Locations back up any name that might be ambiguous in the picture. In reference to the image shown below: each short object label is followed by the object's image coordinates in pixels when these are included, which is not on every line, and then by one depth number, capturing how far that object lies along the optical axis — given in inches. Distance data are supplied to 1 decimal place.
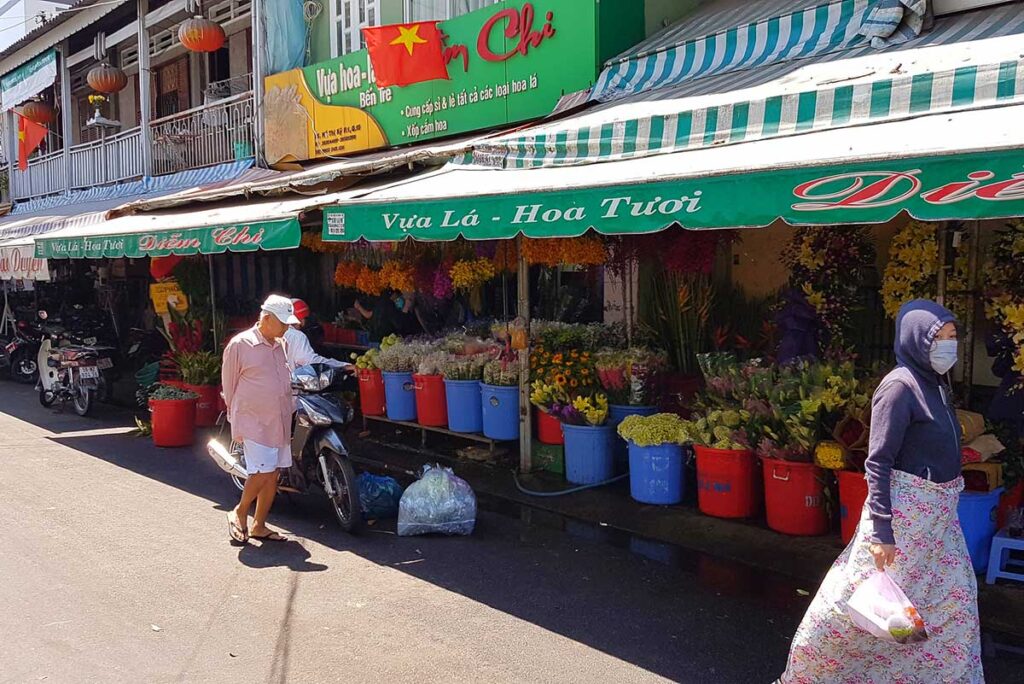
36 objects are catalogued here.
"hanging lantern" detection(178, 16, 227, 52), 514.0
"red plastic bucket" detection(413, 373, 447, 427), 331.6
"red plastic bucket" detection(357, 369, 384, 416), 363.3
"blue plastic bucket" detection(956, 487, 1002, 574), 192.9
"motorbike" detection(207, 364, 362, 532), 247.1
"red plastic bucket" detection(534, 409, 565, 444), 298.4
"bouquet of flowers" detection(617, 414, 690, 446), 252.4
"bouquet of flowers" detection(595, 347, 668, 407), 279.0
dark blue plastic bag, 258.4
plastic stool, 191.6
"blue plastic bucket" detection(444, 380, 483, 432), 318.7
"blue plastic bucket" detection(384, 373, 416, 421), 346.3
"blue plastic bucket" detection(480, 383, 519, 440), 307.0
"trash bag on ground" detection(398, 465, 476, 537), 241.4
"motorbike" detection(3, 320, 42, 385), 588.4
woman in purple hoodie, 132.8
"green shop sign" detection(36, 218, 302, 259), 306.2
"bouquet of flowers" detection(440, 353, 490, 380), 319.3
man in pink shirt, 230.4
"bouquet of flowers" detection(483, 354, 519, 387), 306.2
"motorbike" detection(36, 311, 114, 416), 448.1
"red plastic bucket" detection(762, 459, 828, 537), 223.5
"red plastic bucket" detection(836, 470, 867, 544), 206.1
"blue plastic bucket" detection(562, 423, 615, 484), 281.0
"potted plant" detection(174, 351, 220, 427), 397.4
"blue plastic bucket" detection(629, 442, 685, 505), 257.9
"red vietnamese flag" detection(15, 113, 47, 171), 778.8
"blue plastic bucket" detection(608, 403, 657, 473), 279.7
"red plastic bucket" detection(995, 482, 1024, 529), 202.8
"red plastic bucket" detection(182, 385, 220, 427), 399.2
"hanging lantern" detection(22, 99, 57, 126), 756.6
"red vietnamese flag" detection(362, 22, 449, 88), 401.1
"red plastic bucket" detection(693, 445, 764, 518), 240.2
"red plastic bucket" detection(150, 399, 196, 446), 368.8
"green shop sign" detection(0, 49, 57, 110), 714.8
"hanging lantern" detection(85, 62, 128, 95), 634.2
